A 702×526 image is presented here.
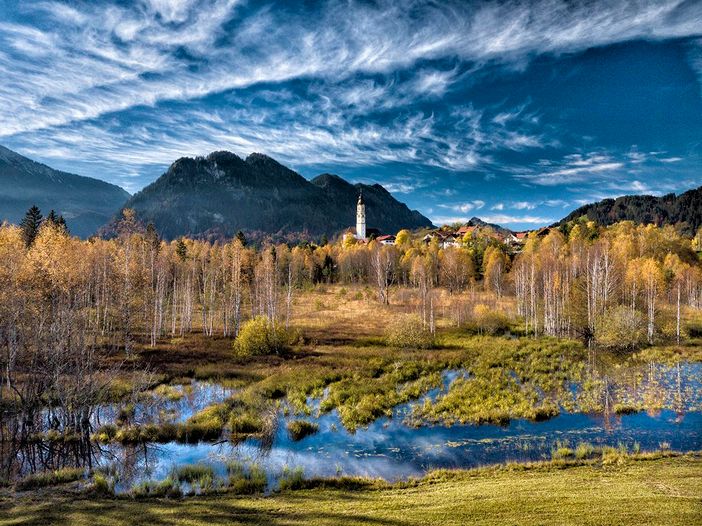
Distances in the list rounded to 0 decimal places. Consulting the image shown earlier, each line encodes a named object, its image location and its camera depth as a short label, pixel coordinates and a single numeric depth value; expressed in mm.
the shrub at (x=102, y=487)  14844
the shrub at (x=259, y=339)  39656
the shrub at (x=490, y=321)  53094
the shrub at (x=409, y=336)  44500
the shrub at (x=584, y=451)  17812
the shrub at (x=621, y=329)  44875
